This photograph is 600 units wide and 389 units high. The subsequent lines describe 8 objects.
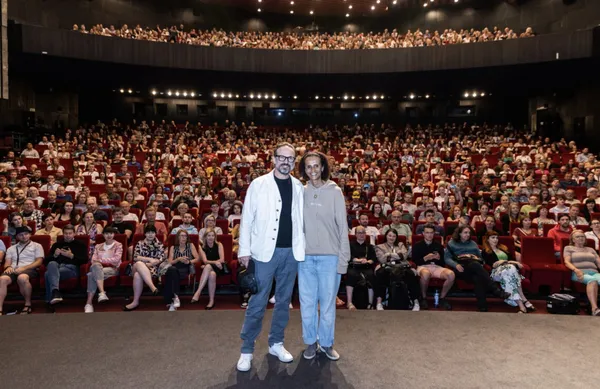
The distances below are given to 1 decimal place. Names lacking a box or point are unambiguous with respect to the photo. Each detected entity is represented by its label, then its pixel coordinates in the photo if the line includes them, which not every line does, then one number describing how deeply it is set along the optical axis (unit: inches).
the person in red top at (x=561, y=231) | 221.9
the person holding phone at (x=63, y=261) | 184.7
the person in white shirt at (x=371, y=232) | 223.0
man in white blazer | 107.9
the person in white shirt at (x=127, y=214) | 251.0
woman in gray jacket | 113.3
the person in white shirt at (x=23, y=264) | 180.2
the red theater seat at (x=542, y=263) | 195.3
